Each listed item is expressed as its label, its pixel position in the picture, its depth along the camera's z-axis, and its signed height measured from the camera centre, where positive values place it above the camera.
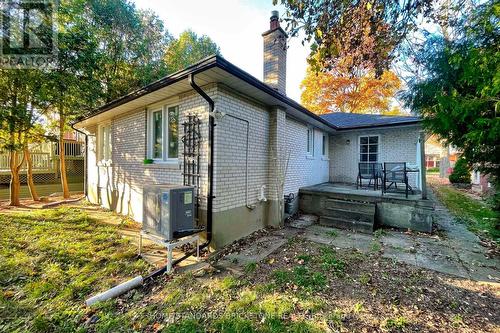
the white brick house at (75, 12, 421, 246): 4.53 +0.68
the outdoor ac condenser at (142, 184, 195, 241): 3.71 -0.81
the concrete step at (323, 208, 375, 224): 5.92 -1.39
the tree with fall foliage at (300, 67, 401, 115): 19.17 +6.45
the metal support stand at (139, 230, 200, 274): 3.56 -1.33
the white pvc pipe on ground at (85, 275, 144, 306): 2.83 -1.73
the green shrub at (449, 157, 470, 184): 13.27 -0.73
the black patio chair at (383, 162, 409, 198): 6.48 -0.22
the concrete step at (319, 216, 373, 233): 5.79 -1.63
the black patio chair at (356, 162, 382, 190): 7.71 -0.22
